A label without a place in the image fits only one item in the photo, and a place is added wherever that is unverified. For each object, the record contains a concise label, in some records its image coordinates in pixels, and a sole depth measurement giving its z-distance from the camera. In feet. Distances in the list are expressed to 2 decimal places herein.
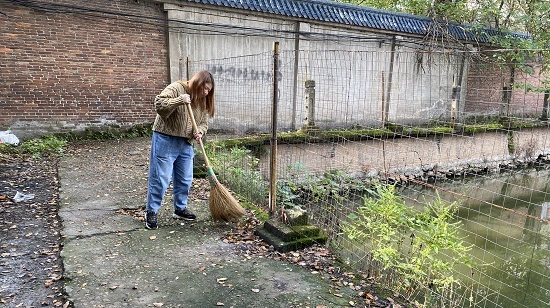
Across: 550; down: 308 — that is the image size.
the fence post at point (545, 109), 39.43
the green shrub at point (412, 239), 9.09
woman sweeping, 11.00
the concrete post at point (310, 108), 24.18
